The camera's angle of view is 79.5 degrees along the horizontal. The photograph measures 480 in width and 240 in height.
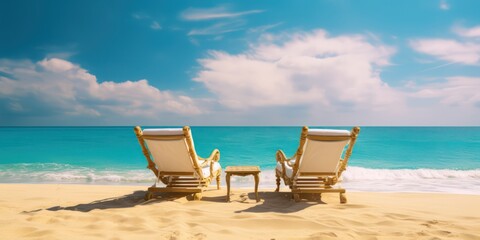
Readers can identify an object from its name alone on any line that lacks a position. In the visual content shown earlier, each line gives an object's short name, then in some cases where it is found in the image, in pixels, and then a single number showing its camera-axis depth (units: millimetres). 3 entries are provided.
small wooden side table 5574
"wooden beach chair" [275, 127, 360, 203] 5066
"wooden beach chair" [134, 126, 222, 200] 5305
